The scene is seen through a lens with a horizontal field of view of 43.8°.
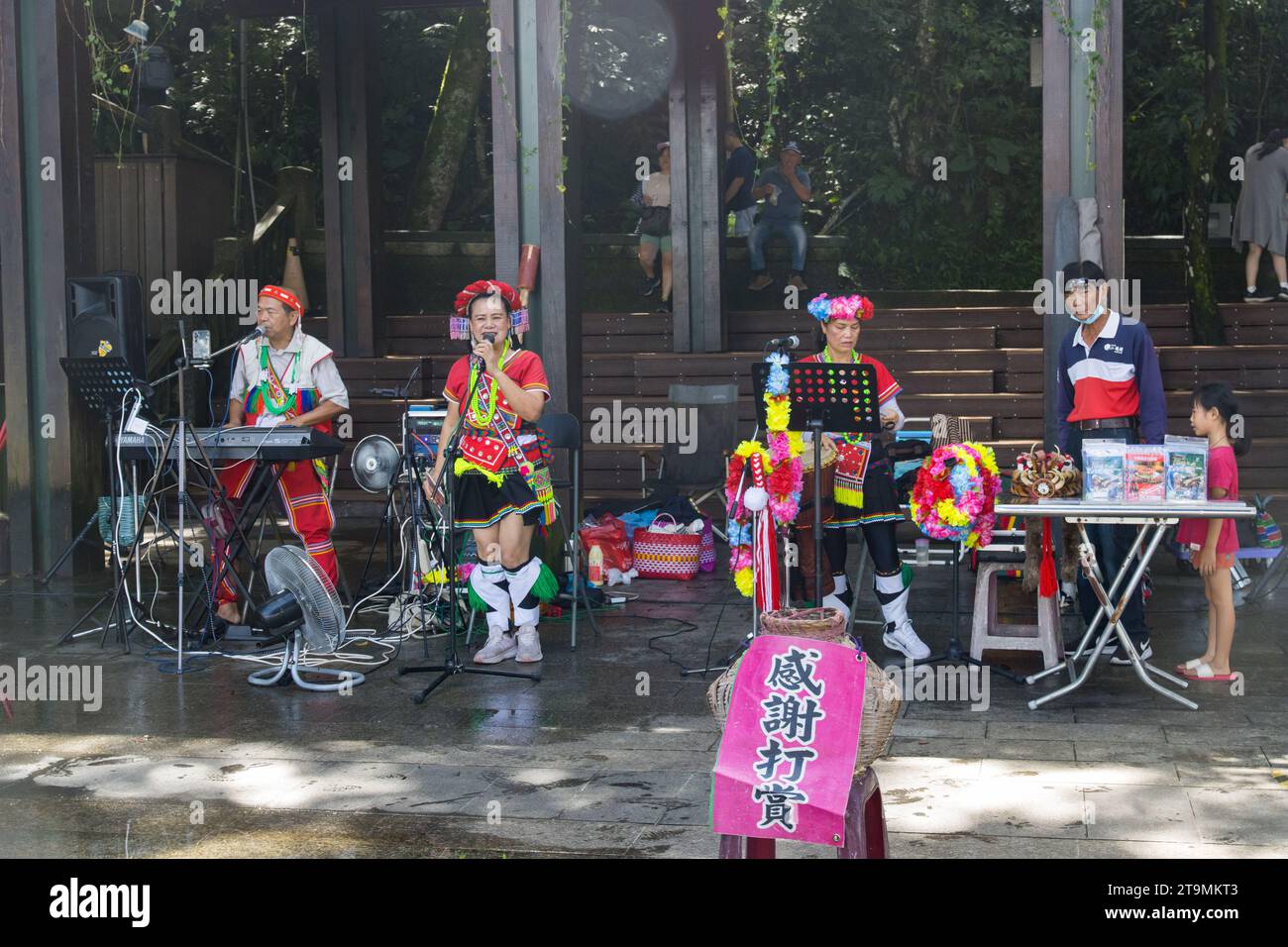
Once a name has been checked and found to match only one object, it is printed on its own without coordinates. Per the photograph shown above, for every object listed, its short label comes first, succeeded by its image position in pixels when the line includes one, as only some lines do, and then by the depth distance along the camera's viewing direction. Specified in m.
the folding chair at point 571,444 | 8.40
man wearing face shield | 7.61
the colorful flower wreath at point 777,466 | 7.52
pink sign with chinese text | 3.68
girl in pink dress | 7.19
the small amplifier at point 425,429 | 8.84
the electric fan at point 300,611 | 7.25
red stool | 3.80
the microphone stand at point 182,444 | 7.76
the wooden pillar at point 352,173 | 14.91
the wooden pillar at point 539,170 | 9.40
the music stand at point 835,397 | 7.38
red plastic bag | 10.21
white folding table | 6.65
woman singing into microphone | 7.71
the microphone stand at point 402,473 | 8.36
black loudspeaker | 9.69
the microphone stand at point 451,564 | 7.38
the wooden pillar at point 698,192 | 14.43
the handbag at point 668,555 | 10.36
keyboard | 8.12
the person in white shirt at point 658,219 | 15.34
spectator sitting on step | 15.34
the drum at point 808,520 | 7.91
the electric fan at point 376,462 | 8.61
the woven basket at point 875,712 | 3.86
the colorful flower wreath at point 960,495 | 7.40
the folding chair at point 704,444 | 11.08
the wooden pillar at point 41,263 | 10.52
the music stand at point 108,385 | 8.44
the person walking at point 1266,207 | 14.52
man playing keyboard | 8.62
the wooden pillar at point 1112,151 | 8.65
